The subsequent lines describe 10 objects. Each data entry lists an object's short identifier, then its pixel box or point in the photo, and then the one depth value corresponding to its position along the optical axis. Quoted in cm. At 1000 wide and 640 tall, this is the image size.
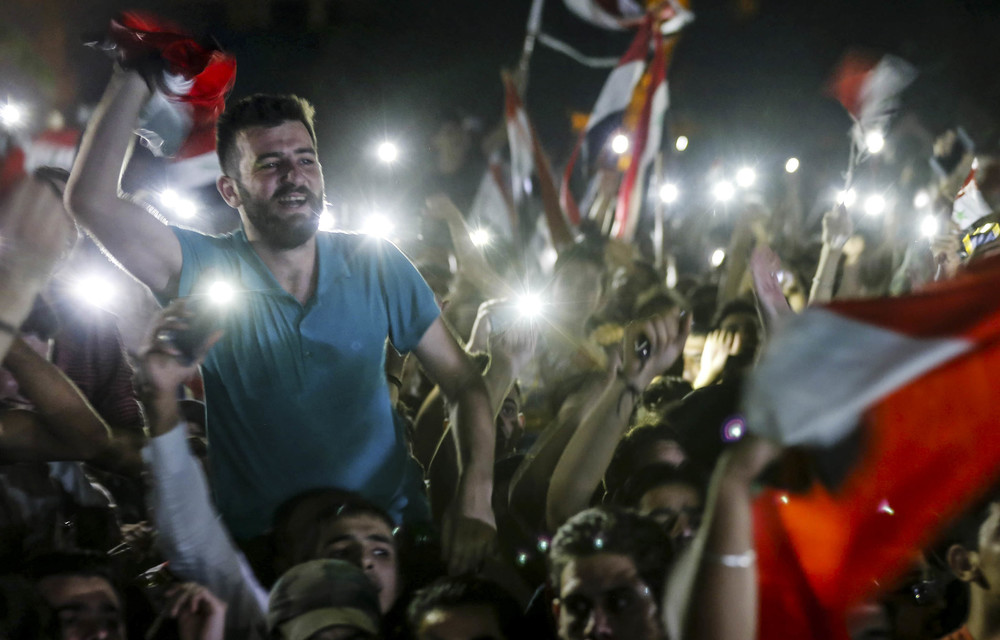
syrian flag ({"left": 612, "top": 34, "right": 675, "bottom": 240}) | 537
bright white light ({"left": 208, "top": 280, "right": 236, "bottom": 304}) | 225
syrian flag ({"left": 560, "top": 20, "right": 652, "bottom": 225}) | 574
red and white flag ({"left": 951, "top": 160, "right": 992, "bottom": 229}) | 460
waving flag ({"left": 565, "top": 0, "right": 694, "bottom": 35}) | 590
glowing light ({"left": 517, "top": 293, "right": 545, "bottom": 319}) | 302
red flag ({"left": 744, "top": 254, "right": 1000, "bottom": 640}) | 165
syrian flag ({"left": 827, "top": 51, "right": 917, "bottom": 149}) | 548
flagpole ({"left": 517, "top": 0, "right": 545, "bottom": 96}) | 597
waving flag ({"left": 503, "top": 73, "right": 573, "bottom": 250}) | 550
